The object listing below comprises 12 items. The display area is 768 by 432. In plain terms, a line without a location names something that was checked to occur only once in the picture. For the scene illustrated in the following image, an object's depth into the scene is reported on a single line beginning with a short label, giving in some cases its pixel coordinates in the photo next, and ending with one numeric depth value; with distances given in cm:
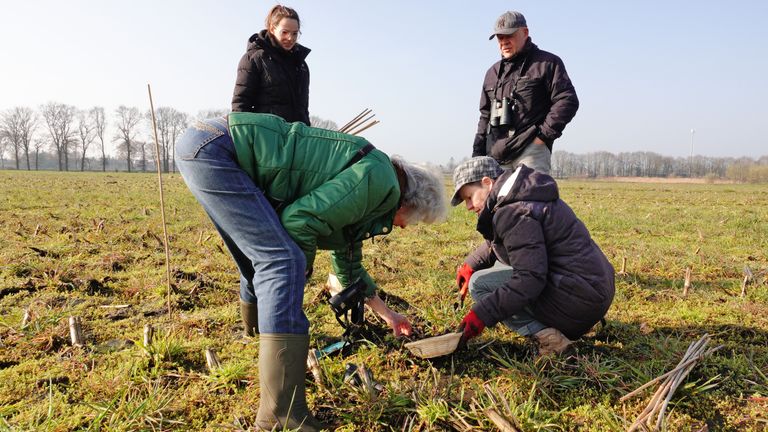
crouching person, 265
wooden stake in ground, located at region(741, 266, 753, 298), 415
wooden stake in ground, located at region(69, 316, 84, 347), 306
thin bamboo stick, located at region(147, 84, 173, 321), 334
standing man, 401
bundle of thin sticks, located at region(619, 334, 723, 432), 214
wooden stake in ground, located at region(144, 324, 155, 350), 292
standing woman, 390
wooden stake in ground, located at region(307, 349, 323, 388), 259
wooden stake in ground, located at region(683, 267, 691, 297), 412
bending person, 208
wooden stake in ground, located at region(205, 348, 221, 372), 279
